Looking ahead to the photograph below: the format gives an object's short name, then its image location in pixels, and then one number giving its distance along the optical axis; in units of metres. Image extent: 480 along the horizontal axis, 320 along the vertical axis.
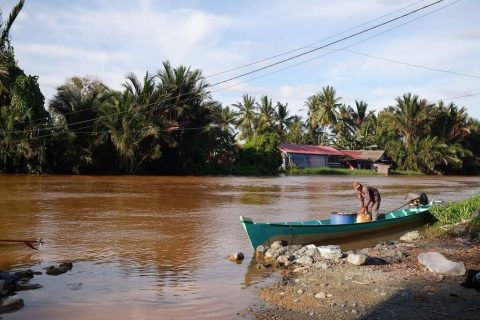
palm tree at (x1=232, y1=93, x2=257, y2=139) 58.34
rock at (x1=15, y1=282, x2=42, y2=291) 6.66
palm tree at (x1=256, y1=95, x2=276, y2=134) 58.12
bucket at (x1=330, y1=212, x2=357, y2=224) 11.45
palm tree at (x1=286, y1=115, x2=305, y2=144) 65.19
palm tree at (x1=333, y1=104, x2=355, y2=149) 61.85
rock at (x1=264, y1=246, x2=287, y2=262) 8.66
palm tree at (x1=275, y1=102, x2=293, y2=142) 61.90
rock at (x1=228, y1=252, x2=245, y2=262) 8.98
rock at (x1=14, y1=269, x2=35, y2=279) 7.16
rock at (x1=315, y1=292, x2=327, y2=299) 6.07
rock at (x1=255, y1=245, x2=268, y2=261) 8.91
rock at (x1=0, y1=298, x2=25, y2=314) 5.68
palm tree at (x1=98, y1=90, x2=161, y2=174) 33.22
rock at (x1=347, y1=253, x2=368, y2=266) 7.78
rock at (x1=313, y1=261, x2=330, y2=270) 7.69
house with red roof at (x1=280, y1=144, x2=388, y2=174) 52.34
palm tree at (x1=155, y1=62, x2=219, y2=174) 35.94
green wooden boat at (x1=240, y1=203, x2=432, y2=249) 9.16
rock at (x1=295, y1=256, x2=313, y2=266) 8.11
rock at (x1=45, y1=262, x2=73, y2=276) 7.58
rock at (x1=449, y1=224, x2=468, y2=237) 10.67
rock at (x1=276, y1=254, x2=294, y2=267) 8.29
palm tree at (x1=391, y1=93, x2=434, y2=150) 56.31
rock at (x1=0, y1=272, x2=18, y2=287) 6.50
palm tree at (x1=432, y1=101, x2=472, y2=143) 58.91
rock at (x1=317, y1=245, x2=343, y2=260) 8.27
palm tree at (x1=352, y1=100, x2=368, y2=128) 63.64
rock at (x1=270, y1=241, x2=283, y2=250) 9.05
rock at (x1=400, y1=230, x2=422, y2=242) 11.01
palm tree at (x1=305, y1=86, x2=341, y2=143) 60.38
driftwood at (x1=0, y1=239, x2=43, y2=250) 9.68
